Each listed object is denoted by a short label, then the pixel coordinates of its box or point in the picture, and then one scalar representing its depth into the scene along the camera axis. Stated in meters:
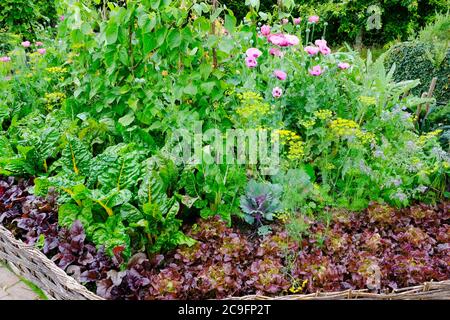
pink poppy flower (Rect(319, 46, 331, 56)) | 3.46
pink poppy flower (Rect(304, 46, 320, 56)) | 3.42
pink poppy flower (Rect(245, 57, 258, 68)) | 3.31
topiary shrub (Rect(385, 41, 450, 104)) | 4.66
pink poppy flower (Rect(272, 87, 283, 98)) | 3.23
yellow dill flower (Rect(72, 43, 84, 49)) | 3.43
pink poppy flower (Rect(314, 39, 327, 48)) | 3.47
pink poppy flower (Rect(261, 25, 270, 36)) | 3.56
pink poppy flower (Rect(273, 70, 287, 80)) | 3.29
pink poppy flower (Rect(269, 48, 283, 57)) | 3.49
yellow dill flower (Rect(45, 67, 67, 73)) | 3.73
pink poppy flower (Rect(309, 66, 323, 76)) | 3.40
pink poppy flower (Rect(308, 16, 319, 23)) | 3.88
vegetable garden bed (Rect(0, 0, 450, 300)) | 2.53
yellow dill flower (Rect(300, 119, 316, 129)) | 2.94
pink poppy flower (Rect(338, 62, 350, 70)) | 3.57
